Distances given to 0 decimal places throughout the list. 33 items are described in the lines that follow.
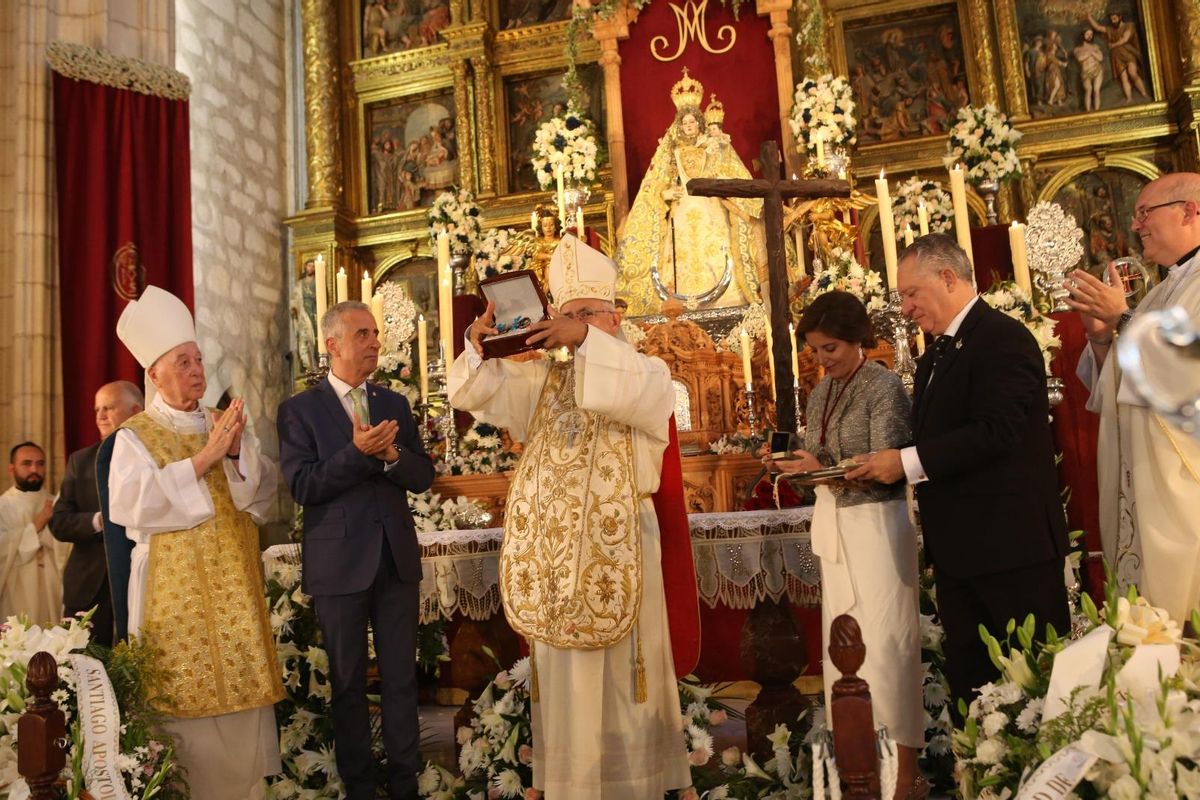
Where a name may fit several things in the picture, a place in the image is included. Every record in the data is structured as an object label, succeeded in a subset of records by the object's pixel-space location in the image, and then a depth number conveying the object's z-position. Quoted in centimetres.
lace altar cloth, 397
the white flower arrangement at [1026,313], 452
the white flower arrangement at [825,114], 659
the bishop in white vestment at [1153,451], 265
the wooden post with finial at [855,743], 168
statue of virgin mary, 650
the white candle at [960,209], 465
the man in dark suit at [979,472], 277
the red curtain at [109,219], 693
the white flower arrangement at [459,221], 748
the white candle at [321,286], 494
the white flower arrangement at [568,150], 716
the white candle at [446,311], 502
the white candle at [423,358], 546
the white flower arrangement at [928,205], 631
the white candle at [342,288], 648
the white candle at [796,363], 485
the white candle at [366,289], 509
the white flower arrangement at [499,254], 686
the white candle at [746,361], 471
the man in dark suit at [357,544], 343
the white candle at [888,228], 461
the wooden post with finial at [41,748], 212
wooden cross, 414
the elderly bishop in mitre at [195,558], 330
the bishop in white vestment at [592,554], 310
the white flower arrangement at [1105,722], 176
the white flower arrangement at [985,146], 649
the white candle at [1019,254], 473
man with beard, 566
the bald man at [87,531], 451
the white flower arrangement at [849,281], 523
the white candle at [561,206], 675
